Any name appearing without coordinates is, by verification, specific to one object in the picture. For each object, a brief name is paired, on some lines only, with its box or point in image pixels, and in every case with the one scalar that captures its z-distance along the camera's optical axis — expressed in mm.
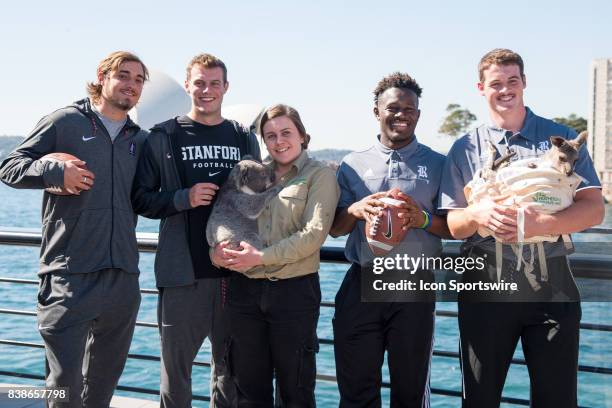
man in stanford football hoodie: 3035
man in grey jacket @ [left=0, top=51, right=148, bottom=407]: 2893
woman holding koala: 2834
